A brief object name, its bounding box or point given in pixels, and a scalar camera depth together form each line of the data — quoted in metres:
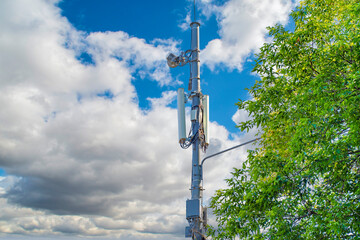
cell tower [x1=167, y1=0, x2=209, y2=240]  11.92
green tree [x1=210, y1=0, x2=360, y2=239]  7.42
